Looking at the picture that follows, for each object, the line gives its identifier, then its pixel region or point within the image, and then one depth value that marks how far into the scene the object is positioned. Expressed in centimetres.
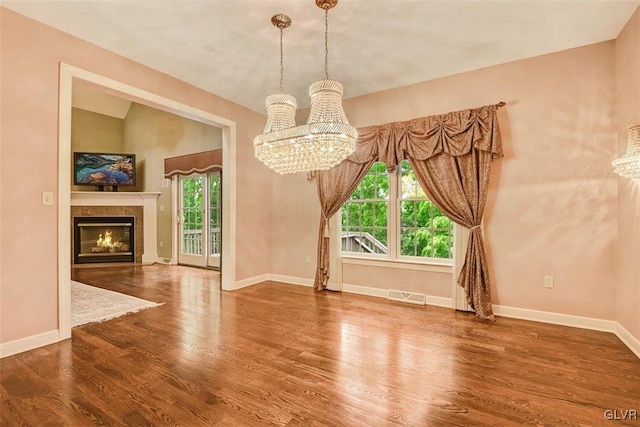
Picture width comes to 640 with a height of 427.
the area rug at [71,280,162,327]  325
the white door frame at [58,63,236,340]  269
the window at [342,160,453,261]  386
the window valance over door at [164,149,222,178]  590
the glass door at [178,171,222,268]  625
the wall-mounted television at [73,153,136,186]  652
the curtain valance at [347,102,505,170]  327
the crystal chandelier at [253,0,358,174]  219
